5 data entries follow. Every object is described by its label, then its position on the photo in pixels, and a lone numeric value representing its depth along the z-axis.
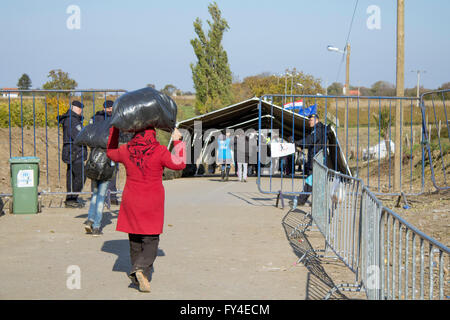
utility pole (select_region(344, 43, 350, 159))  33.03
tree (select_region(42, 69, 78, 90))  36.28
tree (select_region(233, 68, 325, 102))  47.50
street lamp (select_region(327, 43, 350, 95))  32.75
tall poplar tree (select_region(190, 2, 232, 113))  36.66
